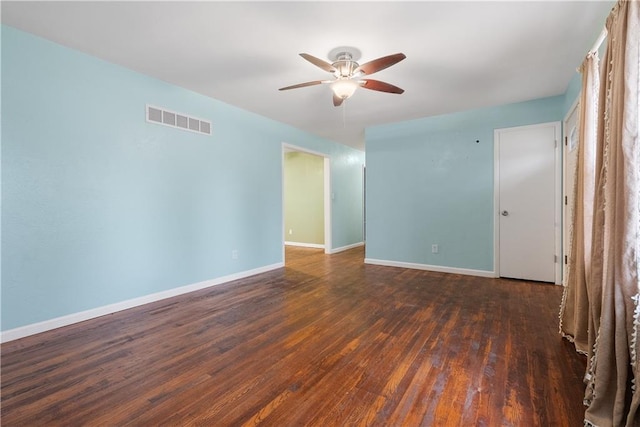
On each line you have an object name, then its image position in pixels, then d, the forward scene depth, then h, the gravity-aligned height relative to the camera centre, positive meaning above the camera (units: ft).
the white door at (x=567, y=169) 10.50 +1.48
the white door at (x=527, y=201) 12.44 +0.22
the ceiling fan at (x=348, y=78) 7.93 +3.78
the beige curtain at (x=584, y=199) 6.22 +0.15
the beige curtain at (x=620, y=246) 4.20 -0.63
